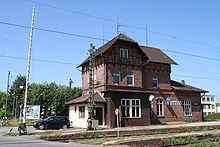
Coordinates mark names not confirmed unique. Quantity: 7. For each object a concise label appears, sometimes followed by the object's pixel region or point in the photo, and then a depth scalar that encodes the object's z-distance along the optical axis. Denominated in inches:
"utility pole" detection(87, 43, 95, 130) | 1165.5
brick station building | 1350.9
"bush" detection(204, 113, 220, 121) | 2238.6
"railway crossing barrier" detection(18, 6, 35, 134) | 1007.0
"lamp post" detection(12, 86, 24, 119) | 3334.2
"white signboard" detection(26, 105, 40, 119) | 1665.7
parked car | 1294.3
